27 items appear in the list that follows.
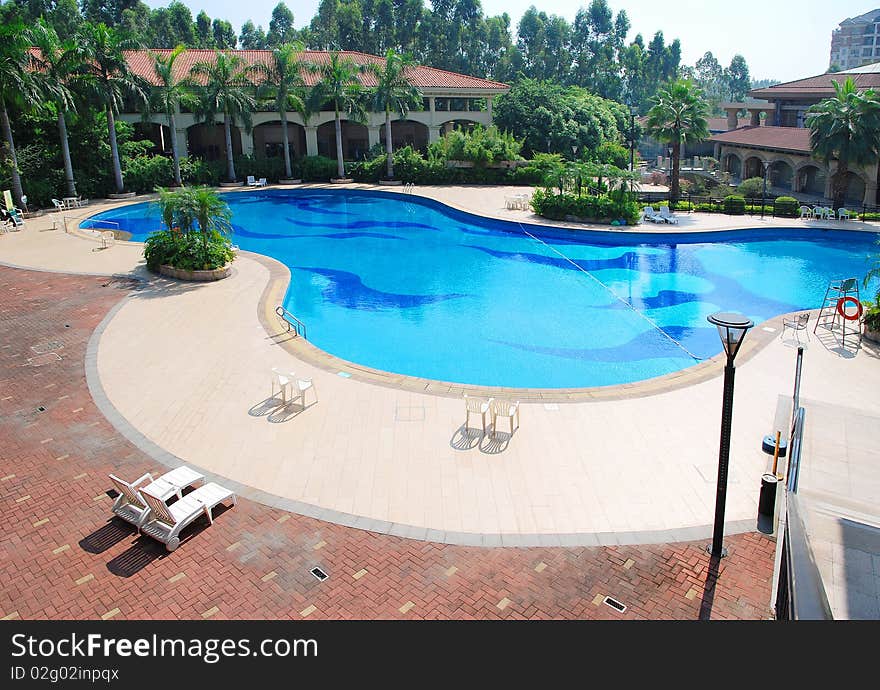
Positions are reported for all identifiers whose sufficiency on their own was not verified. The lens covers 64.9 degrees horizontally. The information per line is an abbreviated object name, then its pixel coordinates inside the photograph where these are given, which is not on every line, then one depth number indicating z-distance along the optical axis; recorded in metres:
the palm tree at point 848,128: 28.69
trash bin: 8.31
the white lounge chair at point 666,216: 29.94
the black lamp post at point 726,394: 6.85
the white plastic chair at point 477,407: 10.97
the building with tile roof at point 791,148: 35.03
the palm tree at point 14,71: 28.91
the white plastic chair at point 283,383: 11.99
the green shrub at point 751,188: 36.41
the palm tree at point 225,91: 40.38
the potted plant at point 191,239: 21.02
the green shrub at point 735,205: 31.64
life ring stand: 15.83
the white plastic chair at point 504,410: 11.01
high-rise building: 197.96
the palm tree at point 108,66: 34.31
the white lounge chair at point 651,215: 30.06
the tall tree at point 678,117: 31.20
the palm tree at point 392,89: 42.22
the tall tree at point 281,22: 109.76
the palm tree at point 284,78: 42.06
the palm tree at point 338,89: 42.53
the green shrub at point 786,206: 30.73
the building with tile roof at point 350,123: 47.19
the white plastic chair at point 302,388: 12.07
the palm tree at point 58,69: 32.38
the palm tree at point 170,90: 38.94
